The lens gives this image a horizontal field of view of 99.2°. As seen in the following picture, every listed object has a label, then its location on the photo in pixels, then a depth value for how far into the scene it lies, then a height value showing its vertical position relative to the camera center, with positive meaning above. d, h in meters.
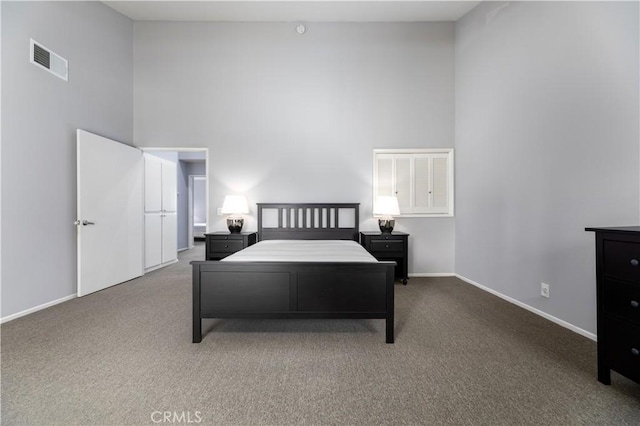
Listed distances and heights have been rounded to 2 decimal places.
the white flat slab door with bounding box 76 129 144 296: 3.36 +0.00
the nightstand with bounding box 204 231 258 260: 3.95 -0.46
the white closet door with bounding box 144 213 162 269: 4.63 -0.48
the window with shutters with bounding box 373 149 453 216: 4.42 +0.52
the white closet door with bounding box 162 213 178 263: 5.16 -0.48
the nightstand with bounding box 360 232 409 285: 3.98 -0.48
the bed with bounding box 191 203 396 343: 2.25 -0.64
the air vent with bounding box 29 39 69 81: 2.91 +1.73
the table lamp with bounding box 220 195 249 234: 4.13 +0.05
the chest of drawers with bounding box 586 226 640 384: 1.49 -0.52
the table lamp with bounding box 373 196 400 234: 4.04 +0.02
